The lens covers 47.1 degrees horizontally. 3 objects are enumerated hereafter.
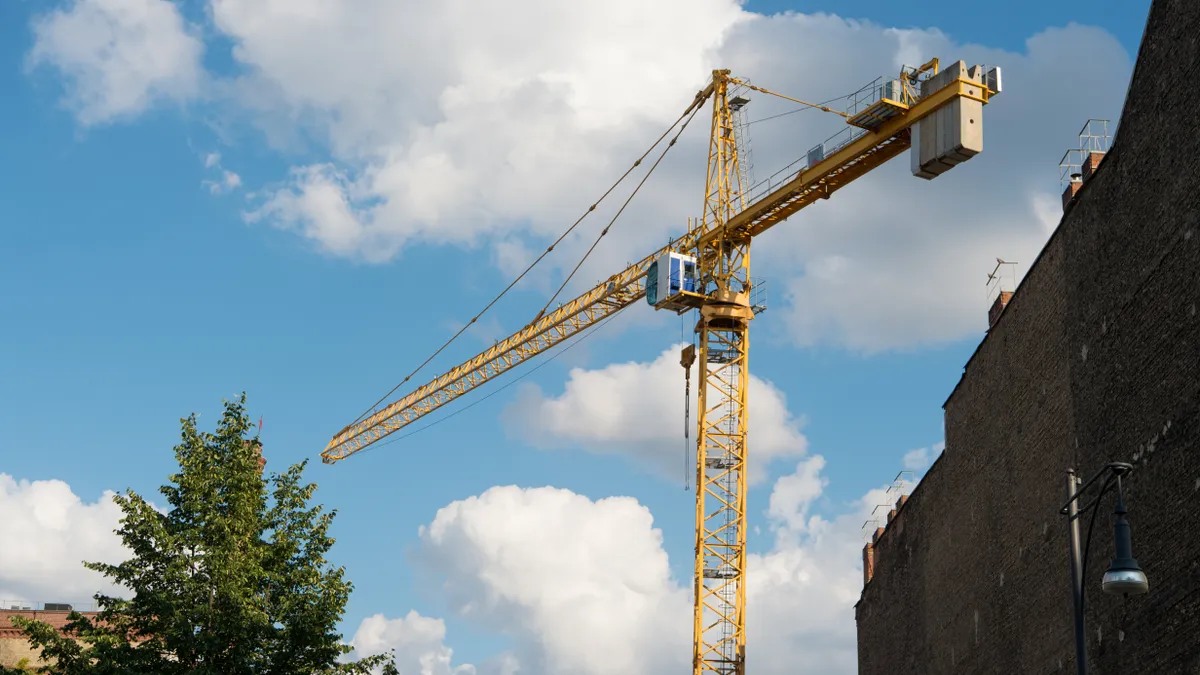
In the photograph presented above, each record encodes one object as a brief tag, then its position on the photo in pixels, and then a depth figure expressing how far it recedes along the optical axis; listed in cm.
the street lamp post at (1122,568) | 1822
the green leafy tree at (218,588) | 3111
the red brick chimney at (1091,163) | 3606
